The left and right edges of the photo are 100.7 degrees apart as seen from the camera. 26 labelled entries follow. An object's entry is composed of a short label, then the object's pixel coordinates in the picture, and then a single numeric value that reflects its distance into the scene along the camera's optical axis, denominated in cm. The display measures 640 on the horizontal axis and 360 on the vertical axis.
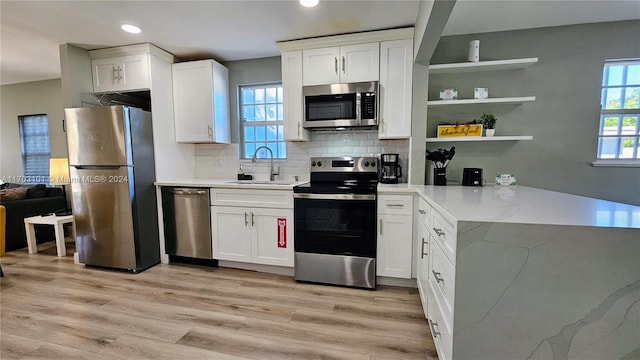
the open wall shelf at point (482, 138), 243
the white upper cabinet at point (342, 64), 256
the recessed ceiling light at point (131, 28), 242
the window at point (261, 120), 329
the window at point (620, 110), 244
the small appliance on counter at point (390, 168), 269
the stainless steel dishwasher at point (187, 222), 278
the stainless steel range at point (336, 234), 230
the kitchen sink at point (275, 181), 302
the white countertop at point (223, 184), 254
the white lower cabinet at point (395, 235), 227
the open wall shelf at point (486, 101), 238
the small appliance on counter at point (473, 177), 239
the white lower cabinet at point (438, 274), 115
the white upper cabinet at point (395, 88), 249
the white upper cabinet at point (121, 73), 285
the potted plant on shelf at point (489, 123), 250
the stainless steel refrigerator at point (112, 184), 259
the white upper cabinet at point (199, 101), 302
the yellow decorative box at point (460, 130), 250
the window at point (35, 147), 450
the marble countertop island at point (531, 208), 100
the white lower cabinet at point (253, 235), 256
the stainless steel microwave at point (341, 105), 253
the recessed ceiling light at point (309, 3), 202
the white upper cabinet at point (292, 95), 274
